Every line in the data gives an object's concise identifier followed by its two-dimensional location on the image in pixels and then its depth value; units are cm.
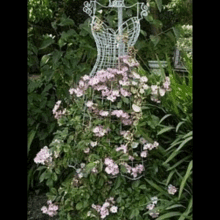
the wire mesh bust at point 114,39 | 243
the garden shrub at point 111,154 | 214
